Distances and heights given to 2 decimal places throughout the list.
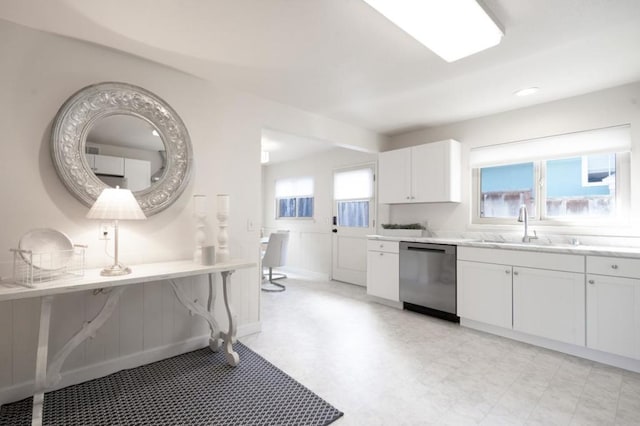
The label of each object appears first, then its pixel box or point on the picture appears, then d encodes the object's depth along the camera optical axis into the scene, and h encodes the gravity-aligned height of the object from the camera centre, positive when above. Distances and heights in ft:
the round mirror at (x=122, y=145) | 6.51 +1.73
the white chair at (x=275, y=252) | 15.69 -1.78
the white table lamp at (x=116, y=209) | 6.06 +0.16
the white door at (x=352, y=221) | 16.14 -0.11
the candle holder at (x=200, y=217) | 7.82 +0.02
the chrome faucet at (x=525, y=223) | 10.14 -0.09
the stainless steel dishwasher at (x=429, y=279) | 10.52 -2.20
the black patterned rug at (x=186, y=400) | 5.52 -3.73
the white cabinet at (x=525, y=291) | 8.05 -2.12
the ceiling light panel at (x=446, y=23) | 5.26 +3.82
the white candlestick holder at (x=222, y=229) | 7.88 -0.30
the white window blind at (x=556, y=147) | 8.97 +2.50
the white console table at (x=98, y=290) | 5.11 -1.50
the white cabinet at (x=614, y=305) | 7.20 -2.11
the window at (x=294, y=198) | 19.66 +1.44
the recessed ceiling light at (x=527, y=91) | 9.06 +4.01
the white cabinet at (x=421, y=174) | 11.78 +1.95
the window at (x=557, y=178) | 9.08 +1.46
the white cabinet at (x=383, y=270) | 12.14 -2.14
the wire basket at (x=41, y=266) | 5.37 -0.95
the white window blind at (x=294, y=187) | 19.65 +2.18
